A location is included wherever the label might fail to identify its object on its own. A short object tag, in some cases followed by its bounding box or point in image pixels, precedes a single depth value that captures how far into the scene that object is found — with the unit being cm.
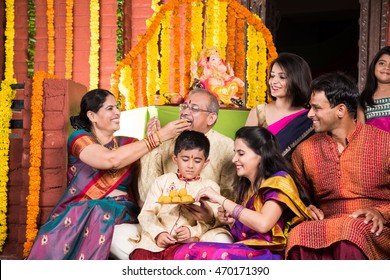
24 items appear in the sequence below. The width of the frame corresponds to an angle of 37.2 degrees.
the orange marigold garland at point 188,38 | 572
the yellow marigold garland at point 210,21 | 589
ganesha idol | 480
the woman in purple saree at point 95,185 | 337
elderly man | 361
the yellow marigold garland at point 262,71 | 541
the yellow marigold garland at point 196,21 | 577
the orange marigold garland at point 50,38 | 736
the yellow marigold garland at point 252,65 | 548
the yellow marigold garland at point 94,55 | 724
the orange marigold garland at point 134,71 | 523
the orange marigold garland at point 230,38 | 610
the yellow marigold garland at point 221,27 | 583
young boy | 312
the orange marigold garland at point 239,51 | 585
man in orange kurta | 312
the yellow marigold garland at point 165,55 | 563
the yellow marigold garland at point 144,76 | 549
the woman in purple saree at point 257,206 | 287
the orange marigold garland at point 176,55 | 567
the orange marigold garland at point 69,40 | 733
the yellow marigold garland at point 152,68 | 559
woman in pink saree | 375
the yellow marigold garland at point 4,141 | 442
